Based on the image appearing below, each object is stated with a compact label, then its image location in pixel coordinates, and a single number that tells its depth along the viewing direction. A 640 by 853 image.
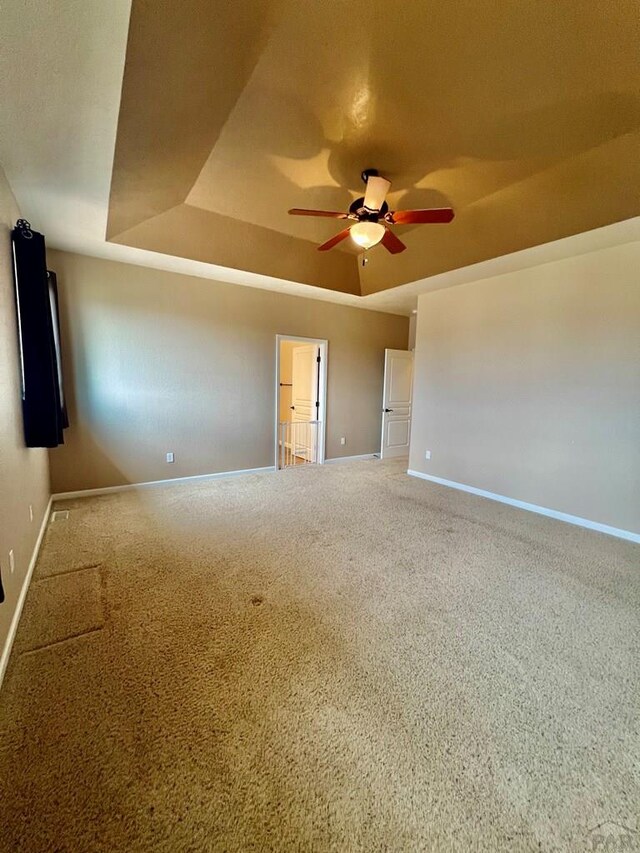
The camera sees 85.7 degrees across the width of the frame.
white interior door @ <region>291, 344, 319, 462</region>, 6.00
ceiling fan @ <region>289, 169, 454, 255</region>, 2.45
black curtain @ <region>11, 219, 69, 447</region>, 2.43
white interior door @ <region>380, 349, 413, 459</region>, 6.37
